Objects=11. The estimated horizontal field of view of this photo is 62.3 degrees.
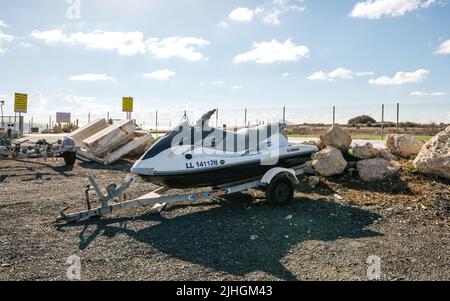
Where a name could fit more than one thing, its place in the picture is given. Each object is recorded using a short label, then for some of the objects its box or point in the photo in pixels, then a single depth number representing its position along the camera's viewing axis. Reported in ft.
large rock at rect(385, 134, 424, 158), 33.40
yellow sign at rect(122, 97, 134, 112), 78.33
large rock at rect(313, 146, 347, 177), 30.07
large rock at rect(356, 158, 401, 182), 28.73
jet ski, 20.79
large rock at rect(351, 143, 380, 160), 31.94
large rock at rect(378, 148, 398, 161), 31.91
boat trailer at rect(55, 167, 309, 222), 20.21
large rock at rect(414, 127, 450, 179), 27.43
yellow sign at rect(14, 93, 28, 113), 81.99
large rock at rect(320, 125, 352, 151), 33.27
